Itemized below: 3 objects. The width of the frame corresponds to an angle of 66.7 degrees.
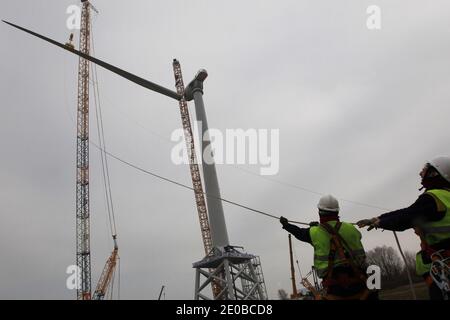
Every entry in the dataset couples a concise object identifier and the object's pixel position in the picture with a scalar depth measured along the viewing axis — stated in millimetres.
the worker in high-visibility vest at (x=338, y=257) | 5977
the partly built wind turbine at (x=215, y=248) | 38478
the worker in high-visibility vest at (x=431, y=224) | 5172
